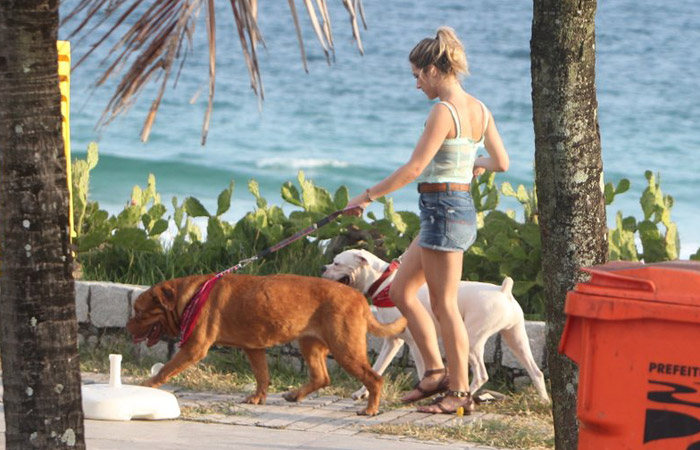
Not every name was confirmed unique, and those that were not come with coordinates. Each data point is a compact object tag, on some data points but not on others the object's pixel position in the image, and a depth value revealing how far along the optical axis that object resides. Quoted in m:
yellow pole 16.34
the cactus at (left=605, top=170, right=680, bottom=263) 16.77
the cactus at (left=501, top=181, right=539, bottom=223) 18.12
